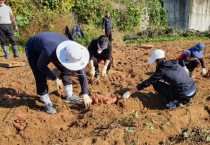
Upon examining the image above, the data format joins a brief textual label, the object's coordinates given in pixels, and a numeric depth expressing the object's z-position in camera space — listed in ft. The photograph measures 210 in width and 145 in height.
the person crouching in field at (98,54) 17.15
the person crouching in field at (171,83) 14.21
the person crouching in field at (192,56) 17.90
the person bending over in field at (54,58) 12.28
